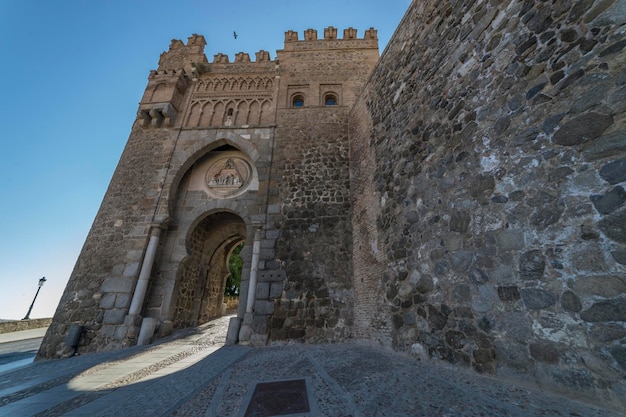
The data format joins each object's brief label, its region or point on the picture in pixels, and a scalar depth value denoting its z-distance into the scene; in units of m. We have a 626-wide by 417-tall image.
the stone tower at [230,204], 6.23
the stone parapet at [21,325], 10.94
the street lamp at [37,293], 12.84
